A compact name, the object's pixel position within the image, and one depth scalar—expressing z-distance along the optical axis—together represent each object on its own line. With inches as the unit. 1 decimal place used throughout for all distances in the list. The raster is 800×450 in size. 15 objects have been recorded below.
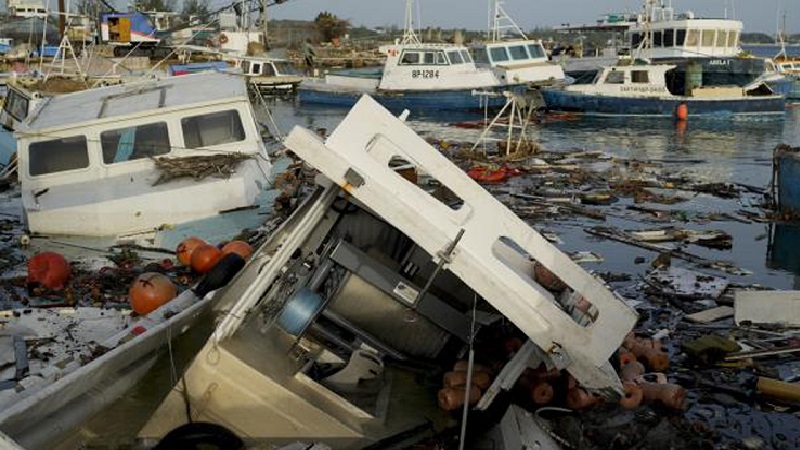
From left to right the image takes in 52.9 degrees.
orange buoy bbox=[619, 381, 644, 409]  246.8
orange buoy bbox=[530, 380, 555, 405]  238.4
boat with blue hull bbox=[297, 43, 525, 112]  1409.9
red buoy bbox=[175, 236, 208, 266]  374.3
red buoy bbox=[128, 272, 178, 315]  325.4
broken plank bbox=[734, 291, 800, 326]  329.1
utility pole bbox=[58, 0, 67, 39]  1265.7
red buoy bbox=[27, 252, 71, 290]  360.5
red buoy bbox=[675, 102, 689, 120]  1315.2
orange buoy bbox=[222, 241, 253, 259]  355.9
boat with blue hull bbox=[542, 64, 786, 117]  1336.1
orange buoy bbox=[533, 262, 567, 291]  240.2
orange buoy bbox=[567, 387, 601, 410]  239.3
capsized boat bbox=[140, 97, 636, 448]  193.5
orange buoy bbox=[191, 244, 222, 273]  363.9
